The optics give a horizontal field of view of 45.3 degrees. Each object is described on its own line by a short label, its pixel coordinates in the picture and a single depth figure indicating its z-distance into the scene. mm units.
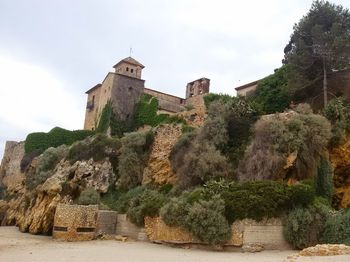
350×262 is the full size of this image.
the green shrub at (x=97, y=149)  30547
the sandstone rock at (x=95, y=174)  28608
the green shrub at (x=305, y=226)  16812
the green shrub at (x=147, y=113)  41916
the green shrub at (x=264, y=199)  17719
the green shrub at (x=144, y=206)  21641
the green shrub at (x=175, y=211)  18906
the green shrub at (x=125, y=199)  24730
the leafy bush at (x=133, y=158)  28172
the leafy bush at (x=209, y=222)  17703
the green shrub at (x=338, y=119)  22750
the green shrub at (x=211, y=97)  36556
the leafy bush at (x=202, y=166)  22988
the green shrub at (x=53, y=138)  44562
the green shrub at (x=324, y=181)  20859
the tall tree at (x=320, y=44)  28453
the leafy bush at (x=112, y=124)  42719
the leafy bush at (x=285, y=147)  20750
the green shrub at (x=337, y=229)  15891
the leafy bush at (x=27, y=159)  45125
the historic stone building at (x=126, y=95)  44219
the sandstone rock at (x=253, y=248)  17125
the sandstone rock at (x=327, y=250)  12891
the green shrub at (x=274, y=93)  32094
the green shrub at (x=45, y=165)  33753
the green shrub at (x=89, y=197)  25969
